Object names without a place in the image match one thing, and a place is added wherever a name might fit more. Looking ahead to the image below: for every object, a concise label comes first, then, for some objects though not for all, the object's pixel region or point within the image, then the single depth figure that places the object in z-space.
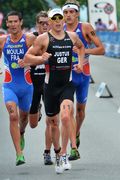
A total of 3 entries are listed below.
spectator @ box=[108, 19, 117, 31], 47.19
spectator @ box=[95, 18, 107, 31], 50.61
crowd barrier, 41.97
